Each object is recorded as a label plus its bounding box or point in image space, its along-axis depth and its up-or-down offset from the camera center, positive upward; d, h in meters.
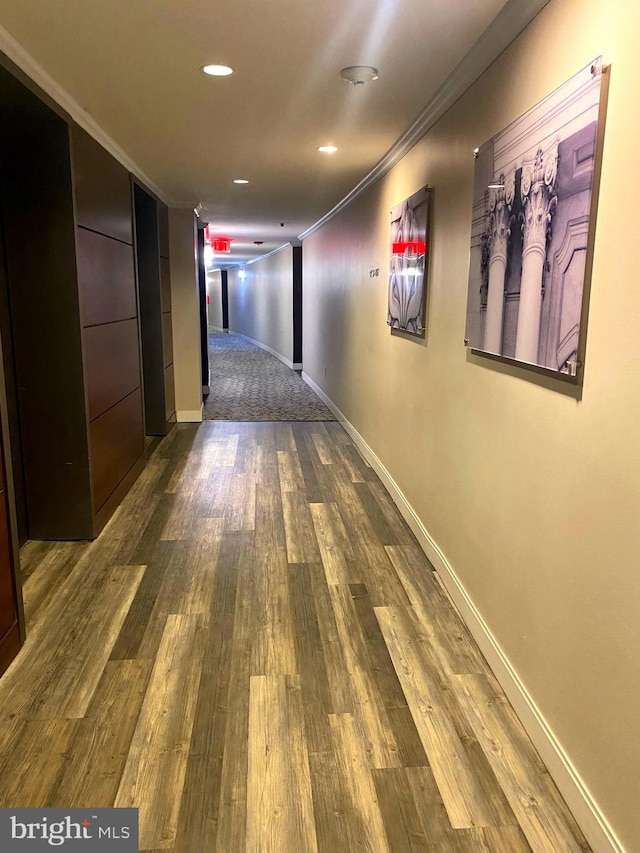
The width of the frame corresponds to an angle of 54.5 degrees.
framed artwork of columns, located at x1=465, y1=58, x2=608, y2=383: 1.70 +0.23
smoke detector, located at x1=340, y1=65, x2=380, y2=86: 2.67 +0.97
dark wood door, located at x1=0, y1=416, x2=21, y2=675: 2.39 -1.16
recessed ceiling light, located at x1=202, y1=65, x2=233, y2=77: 2.69 +0.98
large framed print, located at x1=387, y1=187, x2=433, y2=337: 3.51 +0.23
